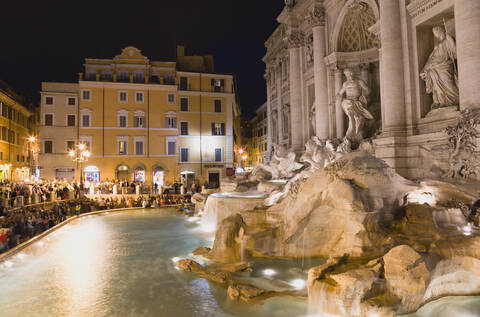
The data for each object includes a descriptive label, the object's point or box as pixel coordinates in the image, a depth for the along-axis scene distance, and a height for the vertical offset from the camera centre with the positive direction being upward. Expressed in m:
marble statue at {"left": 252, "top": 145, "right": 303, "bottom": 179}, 15.97 +0.71
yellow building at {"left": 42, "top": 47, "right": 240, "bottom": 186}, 32.19 +6.15
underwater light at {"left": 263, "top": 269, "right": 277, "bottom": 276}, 7.22 -1.99
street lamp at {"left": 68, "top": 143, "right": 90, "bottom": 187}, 31.02 +3.11
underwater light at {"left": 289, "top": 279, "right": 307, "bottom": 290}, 6.54 -2.05
